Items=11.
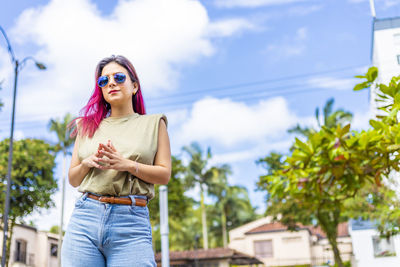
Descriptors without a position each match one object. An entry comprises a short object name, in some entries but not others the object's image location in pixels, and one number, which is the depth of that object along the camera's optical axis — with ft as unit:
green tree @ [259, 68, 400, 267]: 15.44
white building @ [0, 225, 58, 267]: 114.11
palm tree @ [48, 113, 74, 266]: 128.77
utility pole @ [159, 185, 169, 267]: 35.57
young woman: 7.46
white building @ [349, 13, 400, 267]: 117.68
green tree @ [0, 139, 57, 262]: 86.17
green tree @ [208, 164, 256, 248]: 169.89
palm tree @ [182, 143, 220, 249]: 163.73
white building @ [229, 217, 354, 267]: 144.46
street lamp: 55.77
